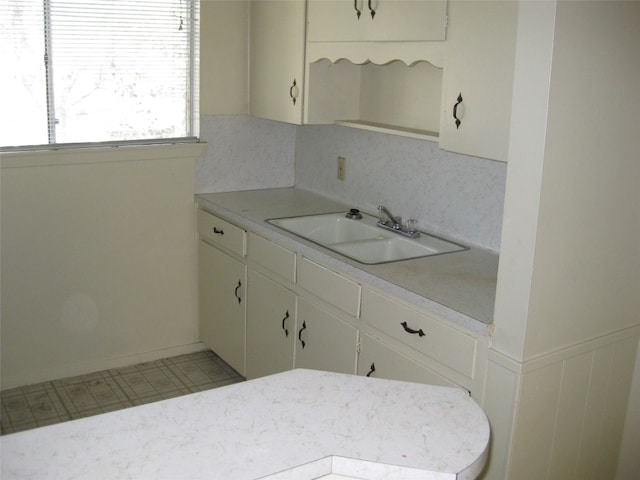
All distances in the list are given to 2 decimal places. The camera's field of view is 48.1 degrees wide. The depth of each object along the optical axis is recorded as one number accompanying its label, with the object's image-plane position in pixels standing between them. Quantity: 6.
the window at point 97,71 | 3.31
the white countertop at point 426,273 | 2.32
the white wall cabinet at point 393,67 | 2.39
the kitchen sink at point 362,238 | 3.07
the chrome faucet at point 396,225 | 3.19
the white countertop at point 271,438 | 1.23
